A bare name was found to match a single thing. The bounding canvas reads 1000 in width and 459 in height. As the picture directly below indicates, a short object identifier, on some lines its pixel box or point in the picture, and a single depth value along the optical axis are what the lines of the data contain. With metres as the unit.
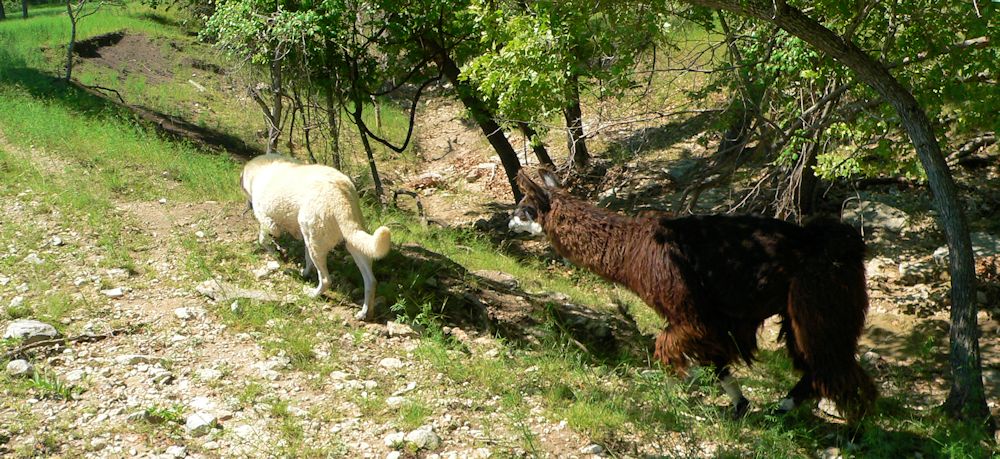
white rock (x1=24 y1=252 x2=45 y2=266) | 7.96
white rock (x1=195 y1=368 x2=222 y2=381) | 6.07
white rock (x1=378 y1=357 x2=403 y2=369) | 6.57
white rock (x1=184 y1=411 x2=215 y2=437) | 5.29
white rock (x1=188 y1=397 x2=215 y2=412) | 5.61
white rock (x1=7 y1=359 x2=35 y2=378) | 5.77
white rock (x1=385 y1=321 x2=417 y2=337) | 7.17
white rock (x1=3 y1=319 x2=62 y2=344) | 6.25
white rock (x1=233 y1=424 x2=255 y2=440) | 5.30
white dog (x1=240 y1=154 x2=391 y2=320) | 7.16
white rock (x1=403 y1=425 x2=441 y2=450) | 5.24
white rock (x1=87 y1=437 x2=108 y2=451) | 5.02
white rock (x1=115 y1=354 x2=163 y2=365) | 6.20
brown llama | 5.75
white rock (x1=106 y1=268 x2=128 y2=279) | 7.82
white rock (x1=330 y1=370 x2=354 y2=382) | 6.26
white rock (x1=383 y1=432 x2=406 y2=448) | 5.25
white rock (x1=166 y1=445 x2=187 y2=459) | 5.00
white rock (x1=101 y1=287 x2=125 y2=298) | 7.35
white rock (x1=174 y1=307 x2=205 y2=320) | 7.09
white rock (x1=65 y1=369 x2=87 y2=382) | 5.86
